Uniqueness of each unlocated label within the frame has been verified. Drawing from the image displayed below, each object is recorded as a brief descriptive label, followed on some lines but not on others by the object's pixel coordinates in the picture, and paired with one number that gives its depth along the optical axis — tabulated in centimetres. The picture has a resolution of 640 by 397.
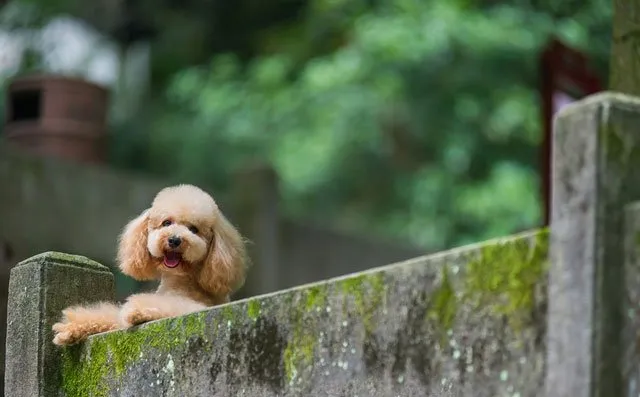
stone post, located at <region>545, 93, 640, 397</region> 359
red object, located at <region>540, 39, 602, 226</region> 1173
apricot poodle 645
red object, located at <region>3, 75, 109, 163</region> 1749
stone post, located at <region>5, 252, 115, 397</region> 647
